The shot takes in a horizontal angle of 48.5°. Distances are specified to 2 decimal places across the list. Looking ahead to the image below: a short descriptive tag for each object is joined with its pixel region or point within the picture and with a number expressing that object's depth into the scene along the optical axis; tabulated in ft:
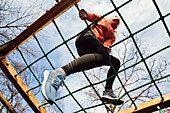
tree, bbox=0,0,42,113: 12.54
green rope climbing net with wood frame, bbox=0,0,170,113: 5.70
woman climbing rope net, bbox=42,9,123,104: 4.55
